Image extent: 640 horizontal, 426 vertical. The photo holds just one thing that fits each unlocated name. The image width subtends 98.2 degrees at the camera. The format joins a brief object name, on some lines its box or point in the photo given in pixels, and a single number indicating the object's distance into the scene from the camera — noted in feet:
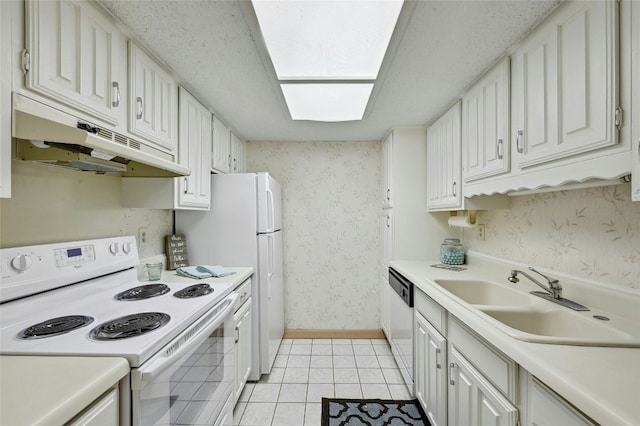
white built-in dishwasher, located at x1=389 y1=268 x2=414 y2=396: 6.82
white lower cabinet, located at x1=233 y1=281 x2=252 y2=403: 6.20
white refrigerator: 7.48
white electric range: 2.92
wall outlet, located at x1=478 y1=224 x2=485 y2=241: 7.45
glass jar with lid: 7.88
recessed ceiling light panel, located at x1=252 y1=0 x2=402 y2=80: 3.69
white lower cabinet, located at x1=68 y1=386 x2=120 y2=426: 2.26
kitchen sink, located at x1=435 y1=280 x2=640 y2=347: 3.09
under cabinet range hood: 2.85
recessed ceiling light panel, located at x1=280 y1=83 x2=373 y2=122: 5.96
